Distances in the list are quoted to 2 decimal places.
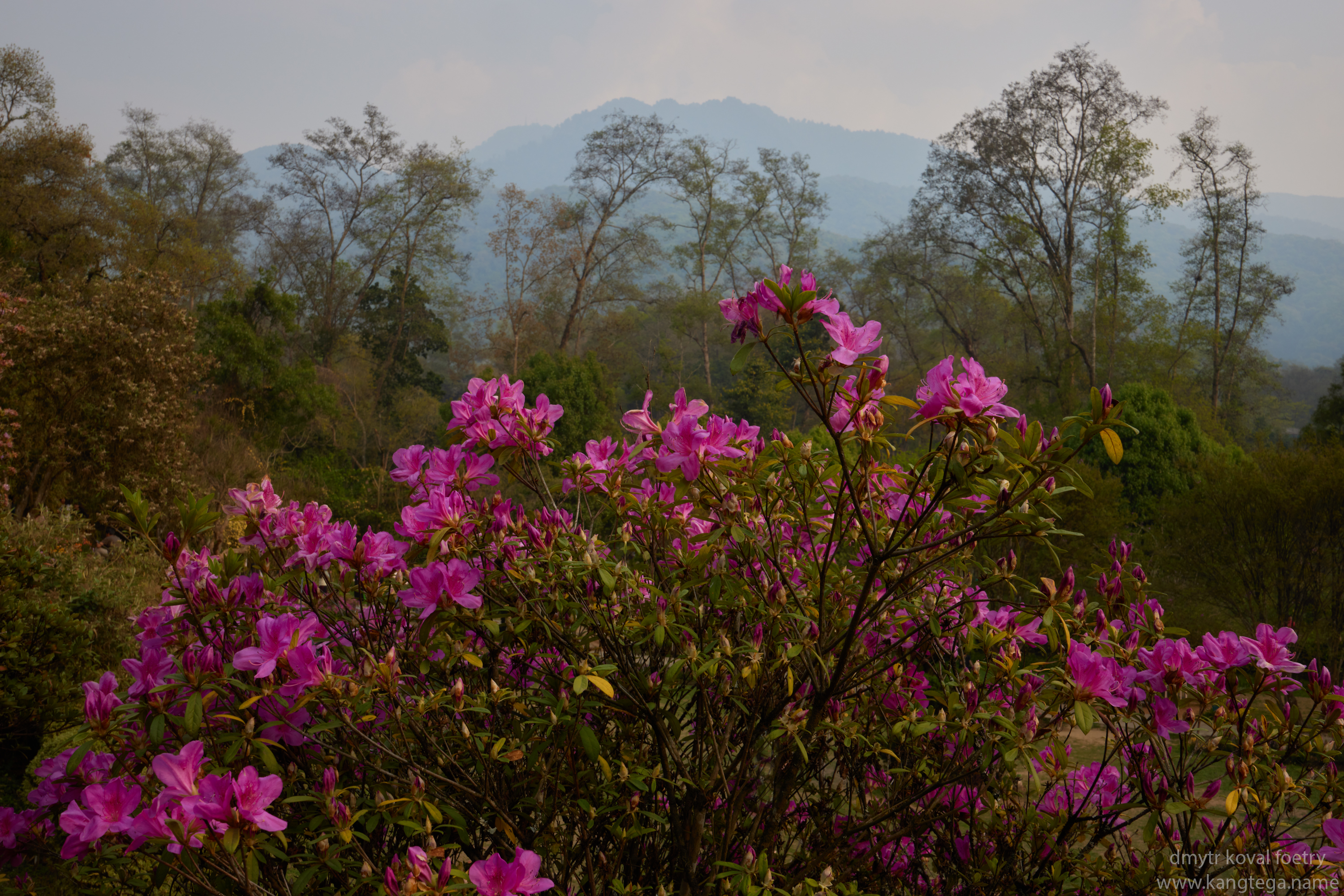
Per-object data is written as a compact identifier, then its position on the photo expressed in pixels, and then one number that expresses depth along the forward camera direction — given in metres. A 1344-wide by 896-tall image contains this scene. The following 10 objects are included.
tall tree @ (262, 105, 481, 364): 24.30
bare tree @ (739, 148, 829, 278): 28.59
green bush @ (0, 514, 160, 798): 2.70
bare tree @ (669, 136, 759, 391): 26.22
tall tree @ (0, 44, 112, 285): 15.35
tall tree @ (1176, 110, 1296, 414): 19.78
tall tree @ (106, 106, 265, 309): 27.98
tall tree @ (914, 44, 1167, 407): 17.31
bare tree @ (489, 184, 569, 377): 22.09
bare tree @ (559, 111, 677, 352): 23.47
